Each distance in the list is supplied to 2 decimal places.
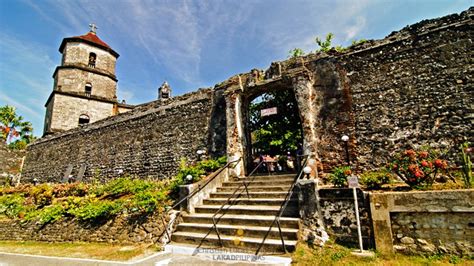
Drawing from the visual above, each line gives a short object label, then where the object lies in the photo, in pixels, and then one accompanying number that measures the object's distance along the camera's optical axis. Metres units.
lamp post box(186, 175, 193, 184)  7.39
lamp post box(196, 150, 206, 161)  10.26
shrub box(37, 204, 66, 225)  8.20
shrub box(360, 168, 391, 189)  5.65
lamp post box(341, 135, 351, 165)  7.43
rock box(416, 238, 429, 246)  4.32
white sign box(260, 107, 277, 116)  9.44
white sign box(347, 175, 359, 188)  4.74
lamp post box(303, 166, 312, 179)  6.07
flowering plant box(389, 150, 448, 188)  4.82
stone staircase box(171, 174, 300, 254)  5.06
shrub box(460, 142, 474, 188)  4.62
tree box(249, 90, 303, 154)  13.81
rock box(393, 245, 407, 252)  4.42
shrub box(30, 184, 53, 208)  10.57
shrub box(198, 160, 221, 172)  8.84
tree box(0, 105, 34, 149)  29.06
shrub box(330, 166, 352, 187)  5.63
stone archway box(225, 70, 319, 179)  7.95
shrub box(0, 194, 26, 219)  10.01
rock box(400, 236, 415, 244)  4.41
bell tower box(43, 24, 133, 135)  21.27
